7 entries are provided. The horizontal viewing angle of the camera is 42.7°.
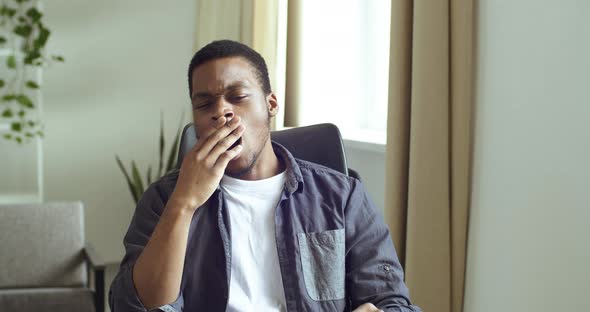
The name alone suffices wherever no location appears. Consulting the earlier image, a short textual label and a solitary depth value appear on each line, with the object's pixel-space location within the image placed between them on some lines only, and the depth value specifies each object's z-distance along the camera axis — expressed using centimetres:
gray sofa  259
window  333
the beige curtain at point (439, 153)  197
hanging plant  368
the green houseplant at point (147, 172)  394
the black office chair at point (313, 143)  186
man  146
